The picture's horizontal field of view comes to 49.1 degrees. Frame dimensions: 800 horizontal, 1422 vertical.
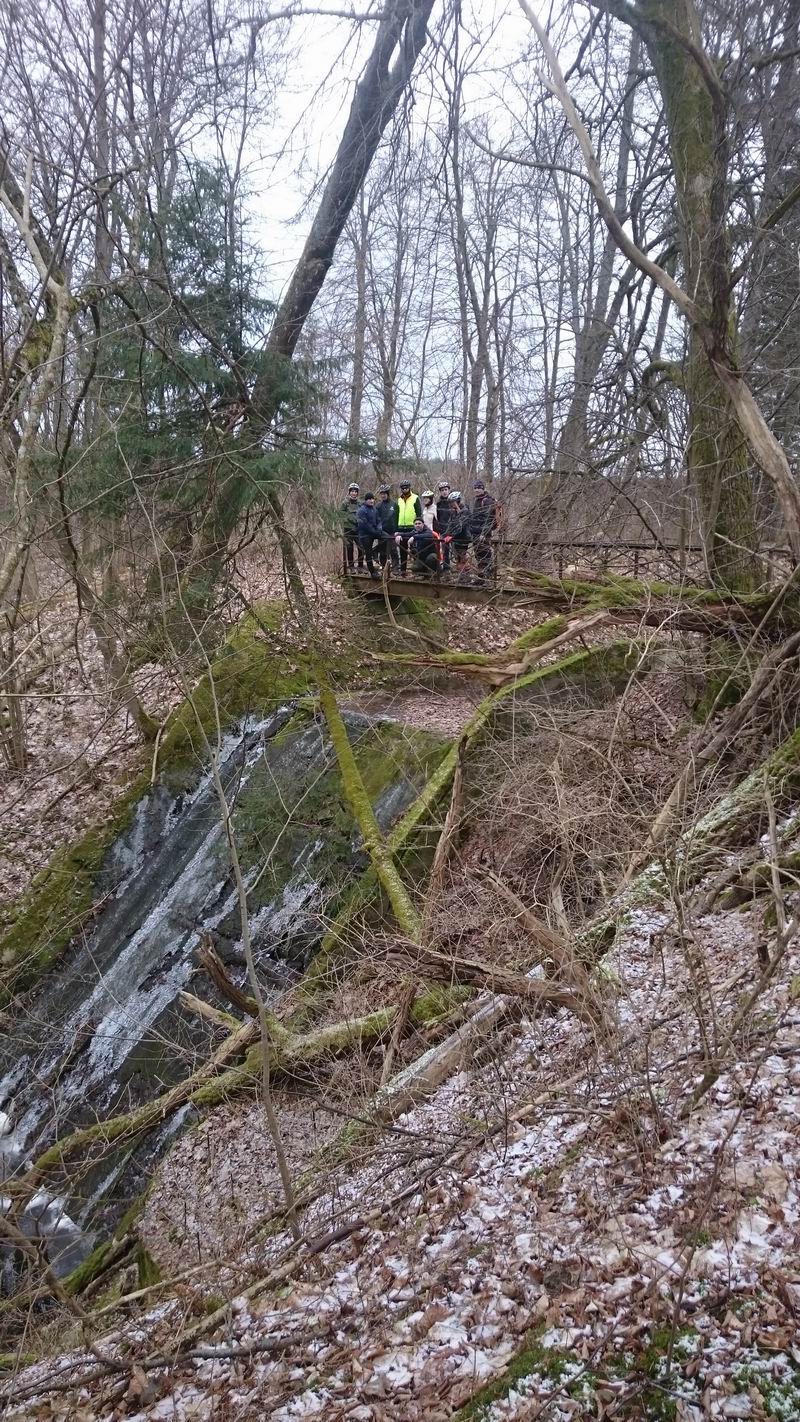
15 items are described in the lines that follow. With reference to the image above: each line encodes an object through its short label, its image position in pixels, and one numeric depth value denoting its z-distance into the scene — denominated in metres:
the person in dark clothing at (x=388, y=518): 12.20
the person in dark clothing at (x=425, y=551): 11.70
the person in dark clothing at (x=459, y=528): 11.41
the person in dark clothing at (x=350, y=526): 10.88
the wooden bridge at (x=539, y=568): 7.26
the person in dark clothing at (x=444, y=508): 11.83
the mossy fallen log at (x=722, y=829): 5.58
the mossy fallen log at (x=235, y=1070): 6.42
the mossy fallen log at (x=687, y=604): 6.66
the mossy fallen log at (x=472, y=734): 7.65
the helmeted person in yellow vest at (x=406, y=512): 12.05
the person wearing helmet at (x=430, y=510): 12.34
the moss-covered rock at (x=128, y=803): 9.57
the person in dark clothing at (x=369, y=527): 11.88
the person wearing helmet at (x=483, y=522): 10.91
